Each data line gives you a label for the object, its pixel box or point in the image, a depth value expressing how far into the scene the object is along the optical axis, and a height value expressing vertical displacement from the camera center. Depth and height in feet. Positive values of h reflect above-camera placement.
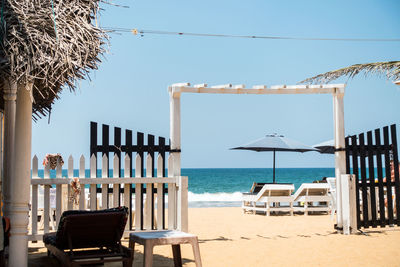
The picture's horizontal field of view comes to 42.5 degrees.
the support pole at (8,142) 20.91 +1.59
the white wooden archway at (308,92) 30.19 +4.81
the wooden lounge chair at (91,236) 17.93 -2.09
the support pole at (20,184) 16.65 -0.16
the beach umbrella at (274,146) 53.72 +3.30
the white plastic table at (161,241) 18.30 -2.24
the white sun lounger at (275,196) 45.80 -1.70
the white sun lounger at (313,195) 46.85 -1.72
